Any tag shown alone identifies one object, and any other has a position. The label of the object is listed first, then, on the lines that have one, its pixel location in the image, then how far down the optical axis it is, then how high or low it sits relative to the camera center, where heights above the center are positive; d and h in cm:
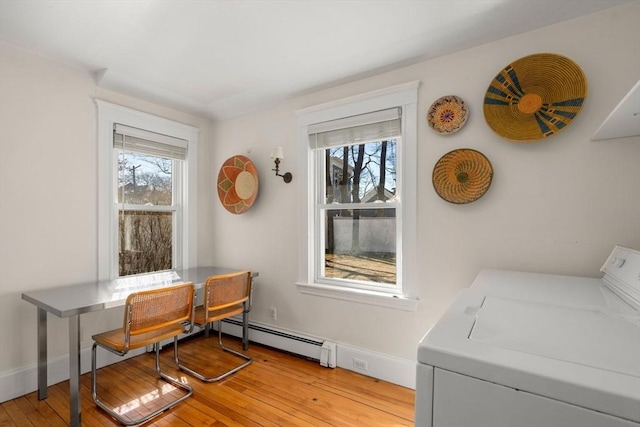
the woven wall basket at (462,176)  186 +25
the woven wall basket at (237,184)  292 +31
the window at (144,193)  248 +21
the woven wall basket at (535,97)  161 +67
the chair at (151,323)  179 -71
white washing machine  52 -30
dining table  171 -56
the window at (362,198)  218 +14
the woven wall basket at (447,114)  196 +67
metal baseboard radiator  254 -115
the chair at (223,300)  228 -70
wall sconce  264 +50
